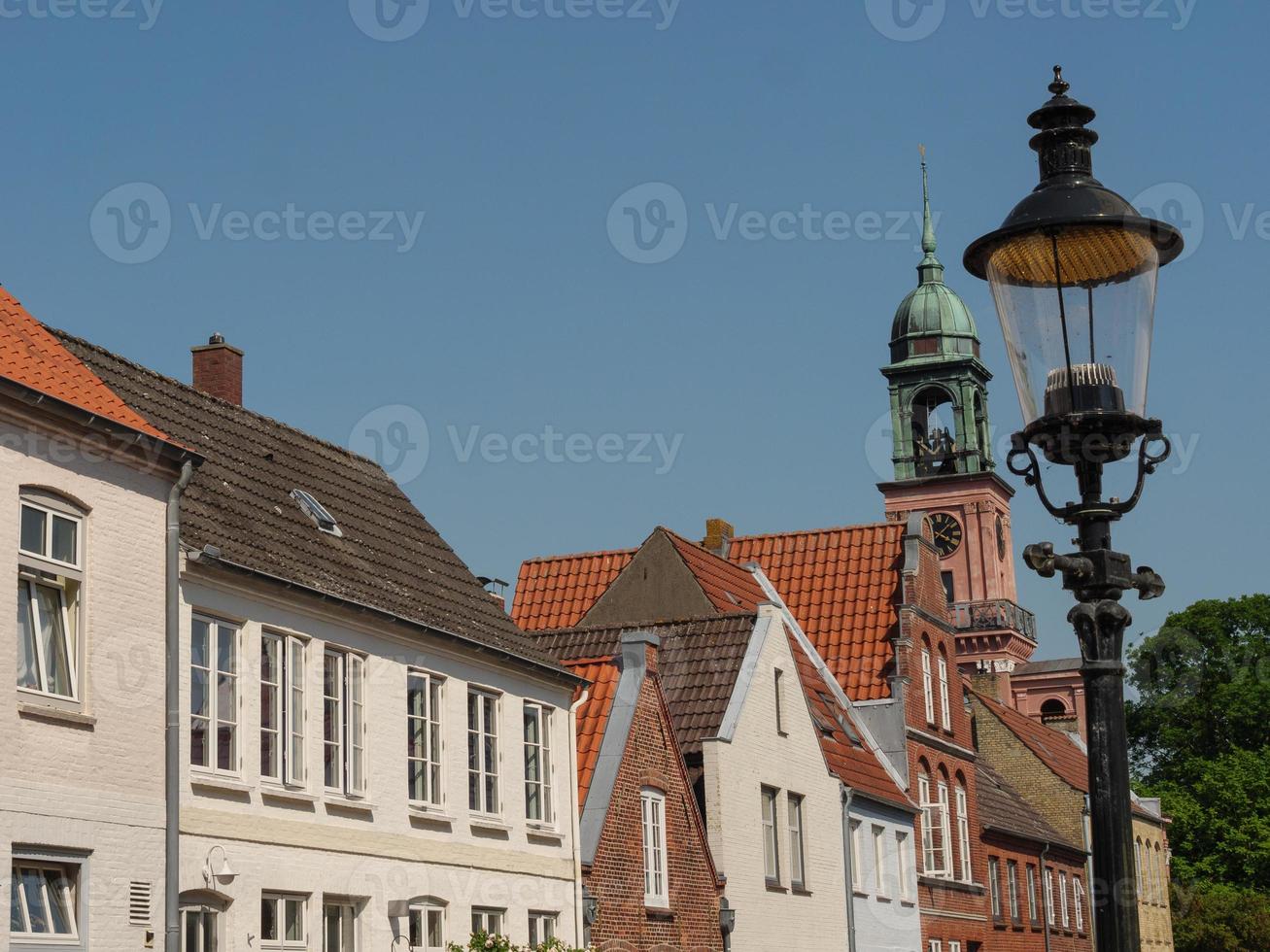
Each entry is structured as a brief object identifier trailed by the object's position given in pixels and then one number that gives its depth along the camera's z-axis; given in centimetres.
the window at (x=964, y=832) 4288
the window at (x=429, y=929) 2266
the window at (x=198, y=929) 1858
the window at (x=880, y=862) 3695
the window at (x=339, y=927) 2116
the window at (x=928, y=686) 4141
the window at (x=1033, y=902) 4938
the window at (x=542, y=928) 2554
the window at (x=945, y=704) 4275
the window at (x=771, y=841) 3200
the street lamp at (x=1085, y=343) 857
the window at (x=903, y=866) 3825
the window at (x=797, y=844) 3284
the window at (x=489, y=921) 2420
